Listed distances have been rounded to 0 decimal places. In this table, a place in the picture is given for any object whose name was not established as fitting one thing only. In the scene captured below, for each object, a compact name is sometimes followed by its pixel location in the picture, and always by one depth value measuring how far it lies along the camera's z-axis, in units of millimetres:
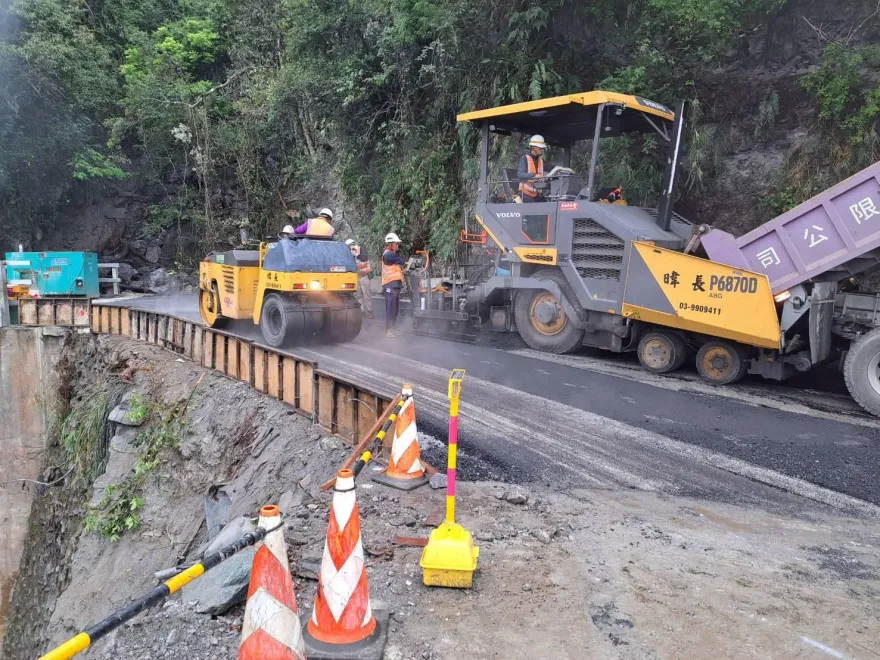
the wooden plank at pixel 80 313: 12797
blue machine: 14359
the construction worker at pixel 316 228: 8953
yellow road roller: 8609
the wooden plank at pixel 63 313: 12719
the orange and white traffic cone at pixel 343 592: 2600
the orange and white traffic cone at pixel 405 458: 4352
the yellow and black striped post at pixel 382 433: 4082
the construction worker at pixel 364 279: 11102
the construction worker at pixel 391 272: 10188
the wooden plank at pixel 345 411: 5584
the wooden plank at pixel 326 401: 5852
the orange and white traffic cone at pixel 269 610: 2354
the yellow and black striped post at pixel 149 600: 1909
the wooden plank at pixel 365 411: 5289
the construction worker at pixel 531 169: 8820
